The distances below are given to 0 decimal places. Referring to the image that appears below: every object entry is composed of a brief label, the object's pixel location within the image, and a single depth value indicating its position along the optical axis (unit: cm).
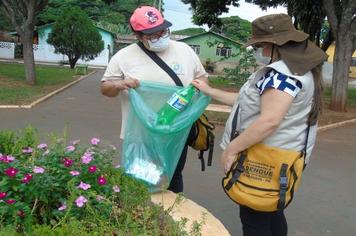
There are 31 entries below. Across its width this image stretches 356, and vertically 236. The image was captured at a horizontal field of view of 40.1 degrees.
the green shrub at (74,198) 238
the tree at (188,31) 7238
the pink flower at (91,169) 269
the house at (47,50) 4843
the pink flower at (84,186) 251
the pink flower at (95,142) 302
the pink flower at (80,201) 241
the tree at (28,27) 1673
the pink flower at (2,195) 238
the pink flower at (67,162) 271
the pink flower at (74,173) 260
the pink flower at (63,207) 247
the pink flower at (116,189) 271
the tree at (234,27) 5750
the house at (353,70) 5685
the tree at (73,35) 3098
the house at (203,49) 5069
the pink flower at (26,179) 248
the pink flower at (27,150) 306
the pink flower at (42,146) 305
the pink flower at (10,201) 239
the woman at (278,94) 251
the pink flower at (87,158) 273
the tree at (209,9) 2030
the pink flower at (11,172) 249
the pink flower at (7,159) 271
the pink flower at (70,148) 293
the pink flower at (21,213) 242
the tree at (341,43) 1346
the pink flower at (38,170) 252
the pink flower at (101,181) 268
